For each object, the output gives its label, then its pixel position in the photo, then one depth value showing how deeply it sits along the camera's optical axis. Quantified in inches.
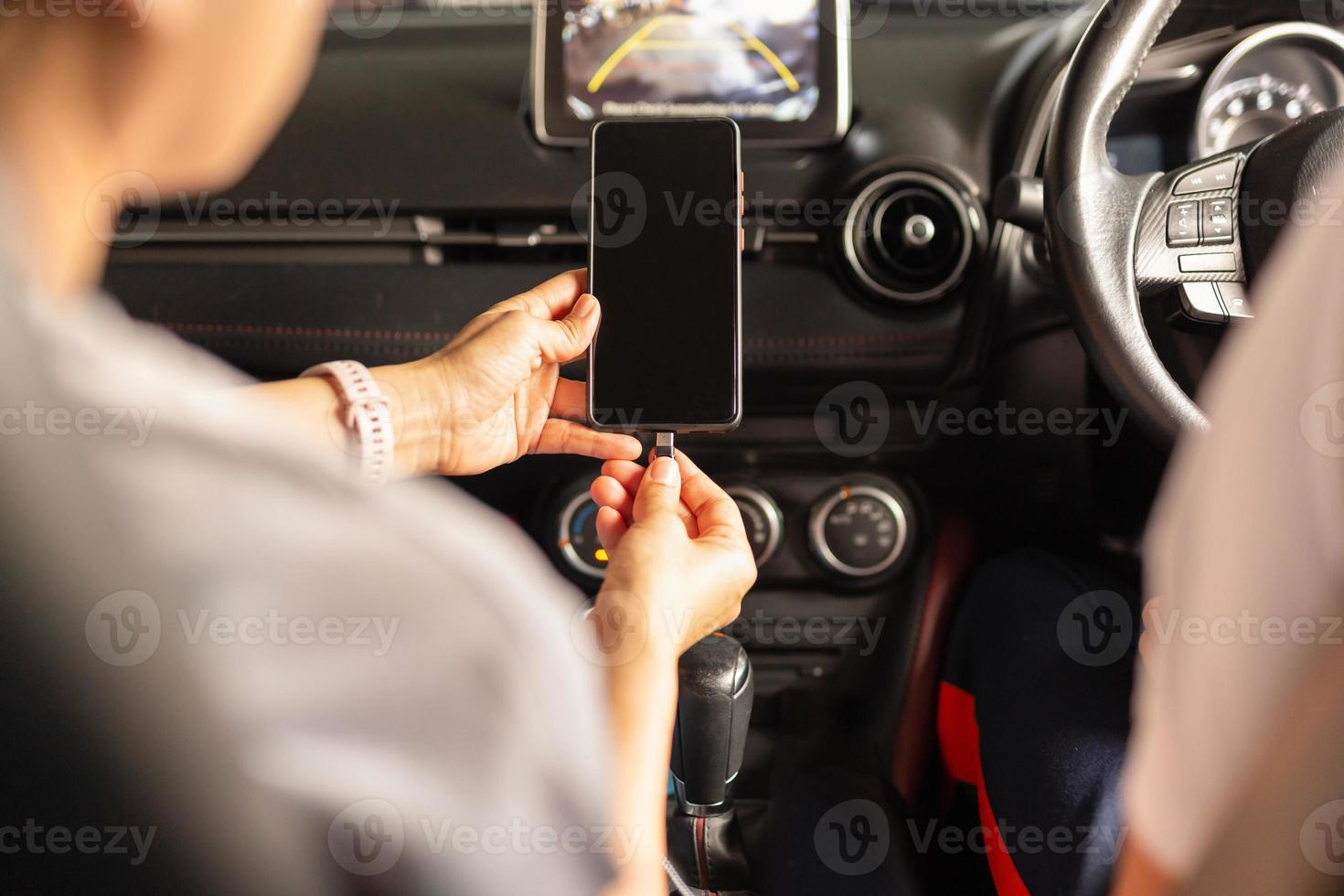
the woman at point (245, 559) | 13.8
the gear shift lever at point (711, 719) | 30.6
